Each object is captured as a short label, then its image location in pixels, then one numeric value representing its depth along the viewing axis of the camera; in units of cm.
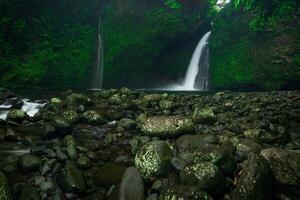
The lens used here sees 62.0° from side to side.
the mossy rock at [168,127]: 521
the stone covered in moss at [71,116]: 674
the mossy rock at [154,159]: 362
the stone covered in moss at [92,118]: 703
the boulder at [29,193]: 326
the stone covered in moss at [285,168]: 313
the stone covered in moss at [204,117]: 684
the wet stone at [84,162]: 425
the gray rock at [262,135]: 542
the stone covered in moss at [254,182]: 296
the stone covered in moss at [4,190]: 299
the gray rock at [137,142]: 496
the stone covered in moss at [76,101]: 863
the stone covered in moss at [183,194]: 291
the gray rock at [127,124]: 661
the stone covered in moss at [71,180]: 351
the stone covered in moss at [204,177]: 320
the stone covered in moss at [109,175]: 379
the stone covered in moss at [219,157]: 366
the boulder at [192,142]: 460
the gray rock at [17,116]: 698
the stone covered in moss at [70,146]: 451
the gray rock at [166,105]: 900
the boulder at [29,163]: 403
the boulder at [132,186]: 324
